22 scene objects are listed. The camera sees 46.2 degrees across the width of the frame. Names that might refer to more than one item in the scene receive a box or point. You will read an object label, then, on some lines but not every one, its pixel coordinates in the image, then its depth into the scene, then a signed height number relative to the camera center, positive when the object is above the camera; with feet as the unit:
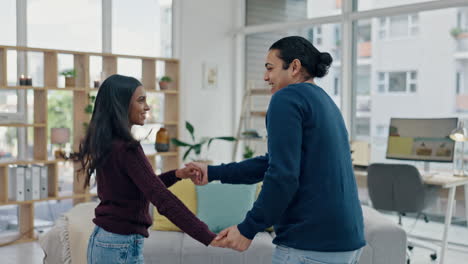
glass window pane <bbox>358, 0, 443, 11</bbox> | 18.92 +3.71
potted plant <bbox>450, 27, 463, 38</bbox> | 17.40 +2.47
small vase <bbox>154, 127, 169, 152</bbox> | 21.12 -1.35
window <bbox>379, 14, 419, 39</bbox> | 18.72 +2.86
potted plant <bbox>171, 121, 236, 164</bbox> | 20.19 -1.38
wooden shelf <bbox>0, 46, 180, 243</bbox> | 17.42 -0.03
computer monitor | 15.97 -0.93
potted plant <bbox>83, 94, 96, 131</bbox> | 18.72 -0.08
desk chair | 14.97 -2.26
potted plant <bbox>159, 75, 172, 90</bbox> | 20.93 +0.93
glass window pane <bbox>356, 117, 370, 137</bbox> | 19.88 -0.66
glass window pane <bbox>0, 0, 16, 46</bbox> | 18.20 +2.78
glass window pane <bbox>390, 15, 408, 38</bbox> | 18.93 +2.87
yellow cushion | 12.39 -2.15
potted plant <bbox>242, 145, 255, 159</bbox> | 22.21 -1.87
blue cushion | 12.44 -2.23
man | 5.07 -0.75
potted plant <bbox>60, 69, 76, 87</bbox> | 18.56 +1.00
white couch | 11.25 -2.96
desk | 14.65 -2.07
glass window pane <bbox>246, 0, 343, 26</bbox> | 21.48 +4.06
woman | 6.05 -0.88
